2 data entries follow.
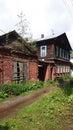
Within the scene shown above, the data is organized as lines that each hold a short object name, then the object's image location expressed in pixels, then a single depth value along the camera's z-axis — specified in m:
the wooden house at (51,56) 11.84
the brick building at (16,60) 7.18
